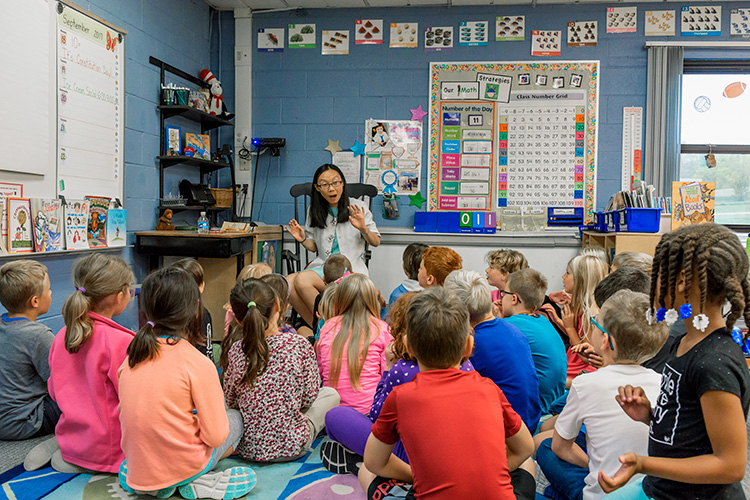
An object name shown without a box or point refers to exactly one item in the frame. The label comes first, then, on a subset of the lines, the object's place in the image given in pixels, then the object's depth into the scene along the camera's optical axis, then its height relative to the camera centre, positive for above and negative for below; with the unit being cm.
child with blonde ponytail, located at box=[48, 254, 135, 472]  193 -49
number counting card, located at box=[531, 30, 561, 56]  465 +160
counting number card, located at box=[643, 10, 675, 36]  457 +175
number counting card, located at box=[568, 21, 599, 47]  463 +168
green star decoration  481 +28
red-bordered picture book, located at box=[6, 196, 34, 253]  276 +1
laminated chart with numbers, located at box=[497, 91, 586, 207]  466 +73
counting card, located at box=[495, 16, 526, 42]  468 +173
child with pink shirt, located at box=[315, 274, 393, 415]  227 -47
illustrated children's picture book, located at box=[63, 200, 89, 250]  315 +3
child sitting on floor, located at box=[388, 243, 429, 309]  318 -18
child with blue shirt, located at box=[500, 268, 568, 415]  208 -35
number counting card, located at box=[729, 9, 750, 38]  451 +173
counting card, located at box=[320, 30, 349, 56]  484 +164
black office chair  425 +31
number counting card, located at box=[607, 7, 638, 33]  459 +178
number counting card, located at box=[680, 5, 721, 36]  453 +176
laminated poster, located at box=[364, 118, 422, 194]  479 +67
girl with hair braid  98 -27
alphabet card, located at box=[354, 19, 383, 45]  480 +174
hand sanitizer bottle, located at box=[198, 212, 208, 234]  382 +3
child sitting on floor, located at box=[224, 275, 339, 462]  199 -54
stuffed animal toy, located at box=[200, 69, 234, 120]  457 +112
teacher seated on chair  394 +5
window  464 +87
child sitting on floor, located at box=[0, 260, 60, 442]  225 -49
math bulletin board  466 +83
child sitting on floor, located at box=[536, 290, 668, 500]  136 -38
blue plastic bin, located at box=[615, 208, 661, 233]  381 +10
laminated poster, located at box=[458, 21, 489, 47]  472 +170
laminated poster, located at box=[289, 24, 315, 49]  488 +171
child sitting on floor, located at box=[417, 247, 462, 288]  280 -17
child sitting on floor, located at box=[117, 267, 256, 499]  169 -51
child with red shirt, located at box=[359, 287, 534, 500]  115 -39
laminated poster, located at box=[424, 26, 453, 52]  475 +166
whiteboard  281 +72
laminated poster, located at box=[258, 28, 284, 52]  491 +169
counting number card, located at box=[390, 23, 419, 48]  477 +169
